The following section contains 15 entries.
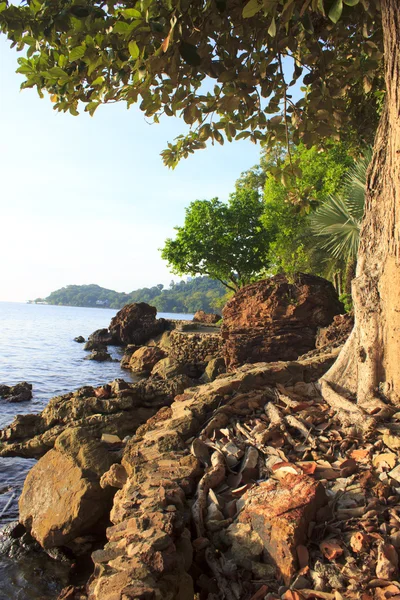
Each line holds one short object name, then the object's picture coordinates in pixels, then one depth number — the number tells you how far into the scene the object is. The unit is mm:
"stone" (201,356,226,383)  15733
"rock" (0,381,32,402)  13578
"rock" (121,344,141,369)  23081
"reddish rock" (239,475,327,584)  2439
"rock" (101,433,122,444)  5255
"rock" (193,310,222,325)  32625
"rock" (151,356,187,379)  15320
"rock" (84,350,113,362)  26609
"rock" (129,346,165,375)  21250
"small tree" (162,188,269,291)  26578
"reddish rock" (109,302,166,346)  32781
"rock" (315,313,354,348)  10119
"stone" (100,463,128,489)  3836
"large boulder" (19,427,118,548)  4109
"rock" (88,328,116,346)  36156
